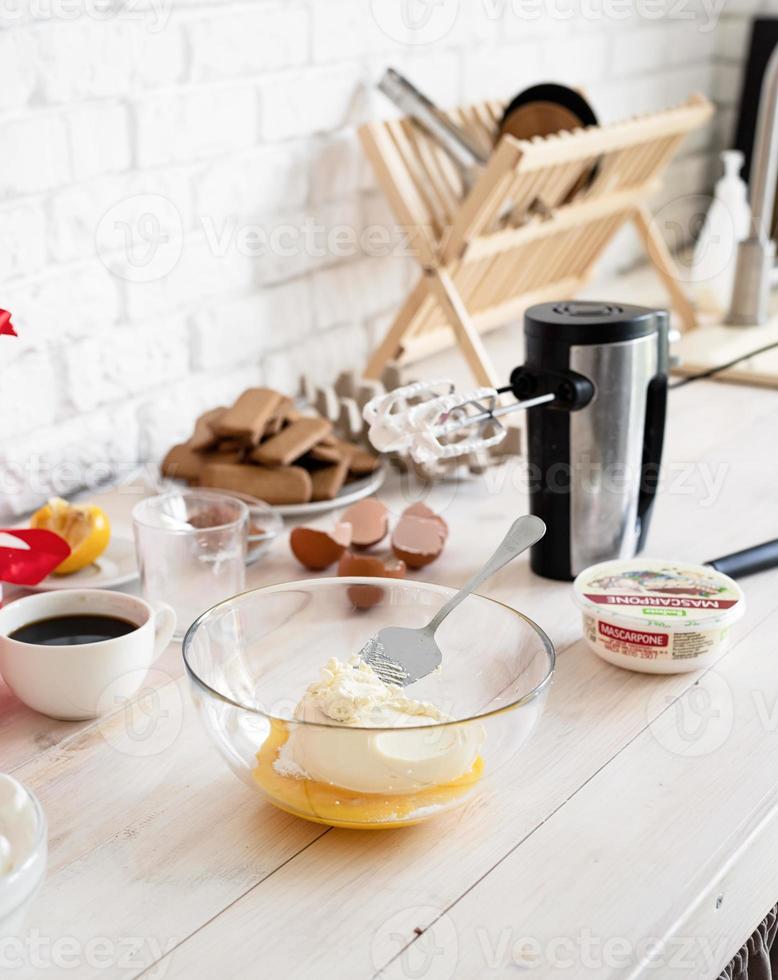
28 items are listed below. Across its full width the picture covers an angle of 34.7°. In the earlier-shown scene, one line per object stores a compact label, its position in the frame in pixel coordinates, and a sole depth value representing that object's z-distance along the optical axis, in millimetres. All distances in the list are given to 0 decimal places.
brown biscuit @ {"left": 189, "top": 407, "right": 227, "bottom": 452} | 1205
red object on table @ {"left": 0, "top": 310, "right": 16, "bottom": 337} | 828
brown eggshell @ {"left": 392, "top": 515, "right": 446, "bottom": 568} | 1065
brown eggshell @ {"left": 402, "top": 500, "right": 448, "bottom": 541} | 1096
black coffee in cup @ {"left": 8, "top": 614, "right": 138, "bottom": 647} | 851
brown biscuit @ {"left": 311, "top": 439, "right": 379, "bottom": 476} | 1201
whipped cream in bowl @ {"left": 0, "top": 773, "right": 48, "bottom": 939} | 583
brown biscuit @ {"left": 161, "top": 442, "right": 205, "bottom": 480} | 1216
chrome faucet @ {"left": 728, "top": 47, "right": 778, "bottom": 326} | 1671
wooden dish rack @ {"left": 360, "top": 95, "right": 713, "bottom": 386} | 1444
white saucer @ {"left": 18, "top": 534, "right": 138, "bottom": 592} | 1031
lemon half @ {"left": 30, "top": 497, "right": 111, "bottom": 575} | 1046
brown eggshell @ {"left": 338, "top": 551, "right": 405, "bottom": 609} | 1003
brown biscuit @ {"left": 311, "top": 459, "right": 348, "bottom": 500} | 1186
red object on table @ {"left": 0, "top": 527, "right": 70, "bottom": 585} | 926
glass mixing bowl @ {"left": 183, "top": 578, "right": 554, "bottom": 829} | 694
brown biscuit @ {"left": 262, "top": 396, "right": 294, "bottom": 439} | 1204
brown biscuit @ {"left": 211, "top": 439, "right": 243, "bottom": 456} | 1209
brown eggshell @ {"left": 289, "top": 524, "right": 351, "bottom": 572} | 1061
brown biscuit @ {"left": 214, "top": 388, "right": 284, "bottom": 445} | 1171
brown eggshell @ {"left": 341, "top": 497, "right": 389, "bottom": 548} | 1089
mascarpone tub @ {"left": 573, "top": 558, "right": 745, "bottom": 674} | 893
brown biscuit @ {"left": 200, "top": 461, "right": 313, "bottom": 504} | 1169
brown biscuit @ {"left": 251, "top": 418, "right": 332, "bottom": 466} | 1164
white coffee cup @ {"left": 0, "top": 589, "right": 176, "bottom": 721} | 812
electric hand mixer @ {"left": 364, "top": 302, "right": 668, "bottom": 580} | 999
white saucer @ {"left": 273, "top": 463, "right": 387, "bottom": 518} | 1164
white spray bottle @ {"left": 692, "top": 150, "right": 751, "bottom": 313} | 1836
